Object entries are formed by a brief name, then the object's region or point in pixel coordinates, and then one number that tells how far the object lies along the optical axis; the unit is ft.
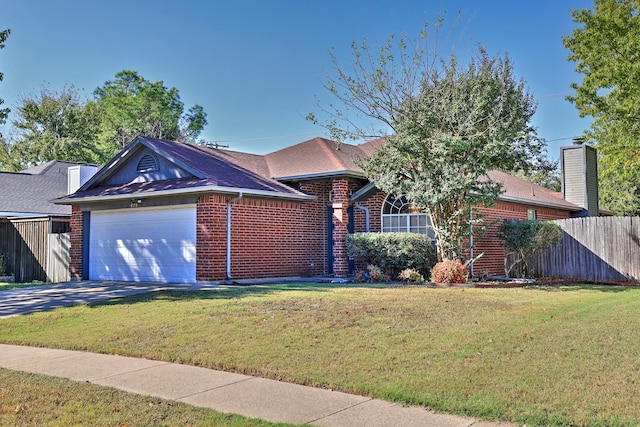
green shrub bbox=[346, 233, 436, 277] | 52.75
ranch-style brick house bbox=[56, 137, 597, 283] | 52.70
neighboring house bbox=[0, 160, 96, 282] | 66.33
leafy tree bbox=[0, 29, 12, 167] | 51.02
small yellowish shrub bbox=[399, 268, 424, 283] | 51.26
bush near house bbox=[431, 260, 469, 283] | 48.55
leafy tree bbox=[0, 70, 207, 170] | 133.90
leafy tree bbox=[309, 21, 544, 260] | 48.34
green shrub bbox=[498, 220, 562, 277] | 56.13
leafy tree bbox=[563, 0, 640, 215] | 63.93
